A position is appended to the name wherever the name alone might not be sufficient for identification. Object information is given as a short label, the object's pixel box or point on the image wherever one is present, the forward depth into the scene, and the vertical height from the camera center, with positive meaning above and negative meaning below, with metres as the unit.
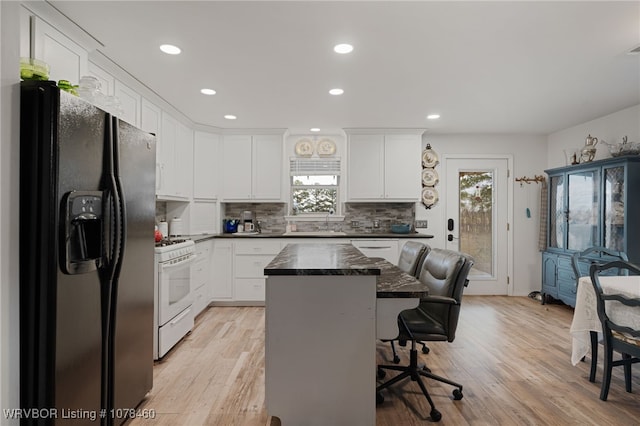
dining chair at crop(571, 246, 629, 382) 2.47 -0.51
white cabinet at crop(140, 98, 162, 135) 3.24 +0.97
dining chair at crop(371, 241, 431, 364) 2.63 -0.35
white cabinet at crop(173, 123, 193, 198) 4.06 +0.64
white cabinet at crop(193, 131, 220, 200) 4.55 +0.67
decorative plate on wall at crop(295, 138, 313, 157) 5.21 +1.01
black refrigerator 1.30 -0.22
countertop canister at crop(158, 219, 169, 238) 3.87 -0.18
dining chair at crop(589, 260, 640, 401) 2.13 -0.74
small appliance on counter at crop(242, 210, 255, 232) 5.06 -0.12
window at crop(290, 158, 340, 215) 5.24 +0.38
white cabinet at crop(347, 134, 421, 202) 4.82 +0.70
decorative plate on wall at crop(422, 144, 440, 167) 5.09 +0.87
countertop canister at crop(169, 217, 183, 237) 4.09 -0.18
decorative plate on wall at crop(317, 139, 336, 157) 5.20 +1.03
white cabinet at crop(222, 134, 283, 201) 4.84 +0.67
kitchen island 1.86 -0.75
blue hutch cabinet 3.50 +0.02
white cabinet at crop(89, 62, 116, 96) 2.51 +1.06
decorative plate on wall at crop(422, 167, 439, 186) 5.08 +0.58
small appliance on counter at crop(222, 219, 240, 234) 4.95 -0.19
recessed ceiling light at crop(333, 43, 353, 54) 2.37 +1.20
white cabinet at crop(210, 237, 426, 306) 4.52 -0.66
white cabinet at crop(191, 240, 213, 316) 3.86 -0.78
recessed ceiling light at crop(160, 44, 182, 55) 2.41 +1.20
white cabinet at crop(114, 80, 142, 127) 2.84 +1.00
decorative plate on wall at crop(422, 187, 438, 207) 5.08 +0.29
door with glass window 5.12 -0.03
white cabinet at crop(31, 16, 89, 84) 1.89 +0.99
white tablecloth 2.19 -0.65
